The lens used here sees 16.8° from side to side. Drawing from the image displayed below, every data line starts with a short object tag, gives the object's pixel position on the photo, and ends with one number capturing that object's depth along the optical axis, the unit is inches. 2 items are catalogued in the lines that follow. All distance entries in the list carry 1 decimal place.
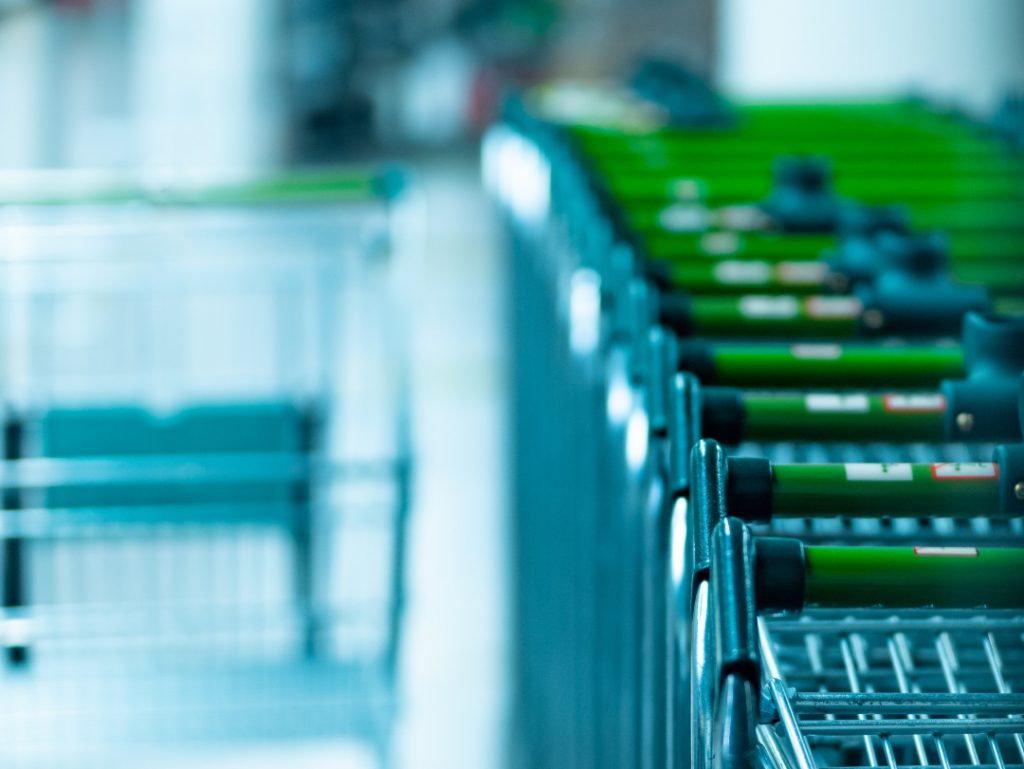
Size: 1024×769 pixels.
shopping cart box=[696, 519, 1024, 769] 67.6
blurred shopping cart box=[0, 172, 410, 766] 136.0
